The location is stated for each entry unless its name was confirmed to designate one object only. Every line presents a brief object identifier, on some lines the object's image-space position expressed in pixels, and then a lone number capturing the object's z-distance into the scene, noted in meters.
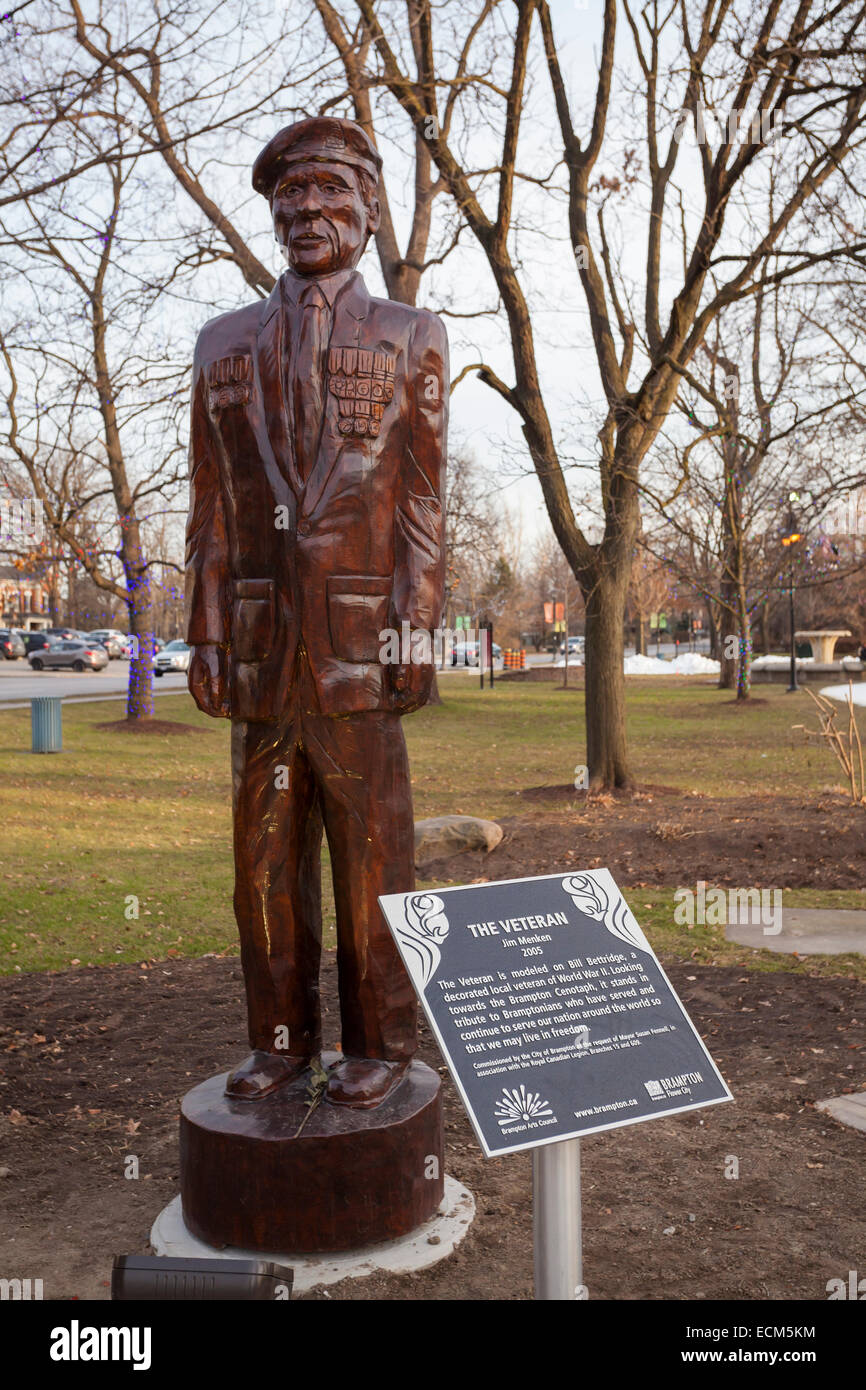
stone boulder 9.83
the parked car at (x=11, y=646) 51.97
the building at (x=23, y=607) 69.36
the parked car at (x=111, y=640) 56.84
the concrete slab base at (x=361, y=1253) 3.37
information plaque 2.62
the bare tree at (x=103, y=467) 19.03
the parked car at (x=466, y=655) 52.80
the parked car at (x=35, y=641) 51.63
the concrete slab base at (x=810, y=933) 7.09
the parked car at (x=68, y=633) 51.62
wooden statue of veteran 3.61
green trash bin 17.61
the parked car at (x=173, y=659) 45.77
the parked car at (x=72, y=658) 45.50
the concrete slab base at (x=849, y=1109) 4.43
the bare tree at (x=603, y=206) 10.89
